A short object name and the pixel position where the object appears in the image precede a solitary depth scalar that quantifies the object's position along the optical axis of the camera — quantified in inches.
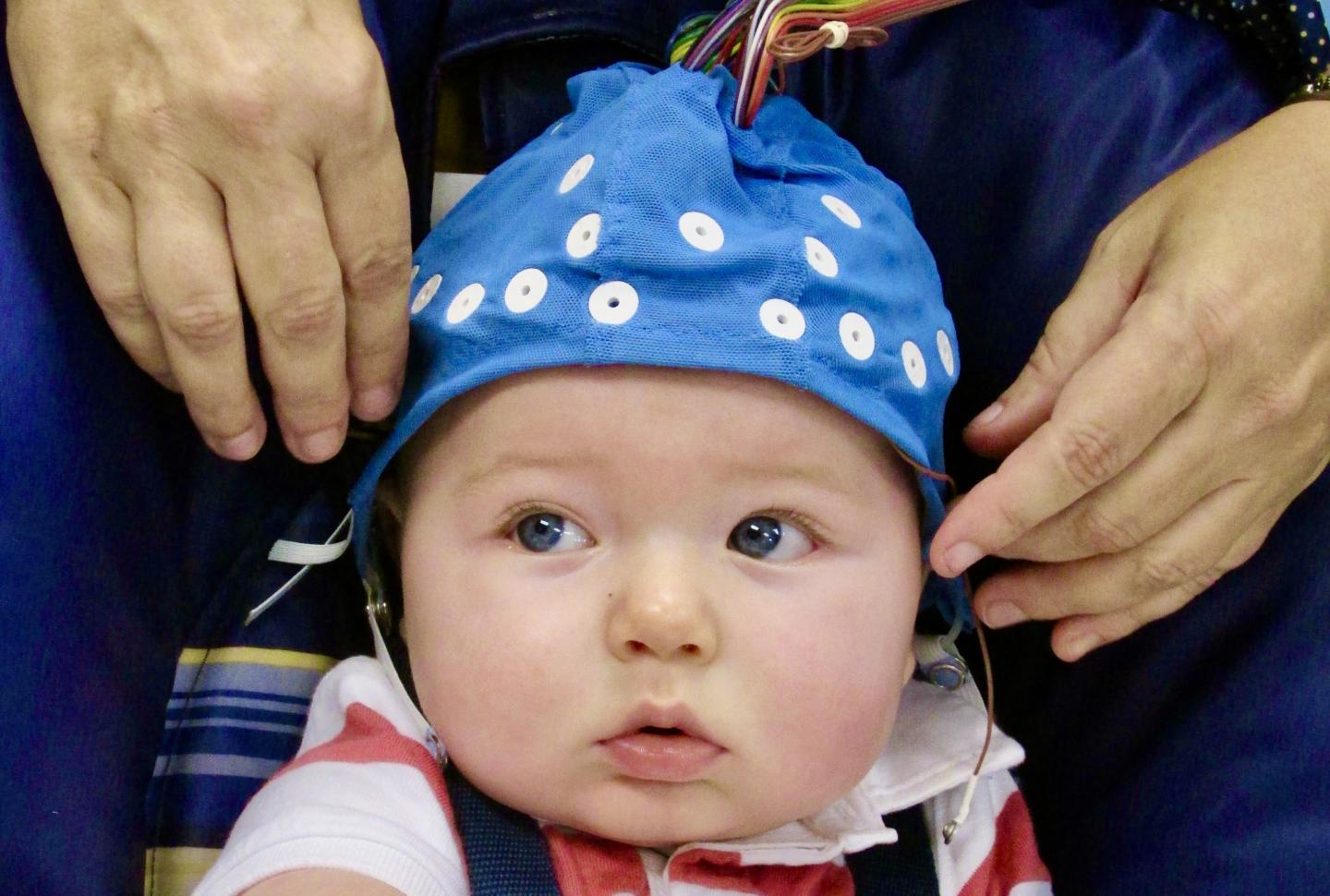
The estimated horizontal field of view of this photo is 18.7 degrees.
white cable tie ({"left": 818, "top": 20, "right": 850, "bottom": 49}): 32.1
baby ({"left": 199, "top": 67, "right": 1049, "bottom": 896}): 31.1
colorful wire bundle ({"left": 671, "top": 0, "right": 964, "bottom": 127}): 32.2
